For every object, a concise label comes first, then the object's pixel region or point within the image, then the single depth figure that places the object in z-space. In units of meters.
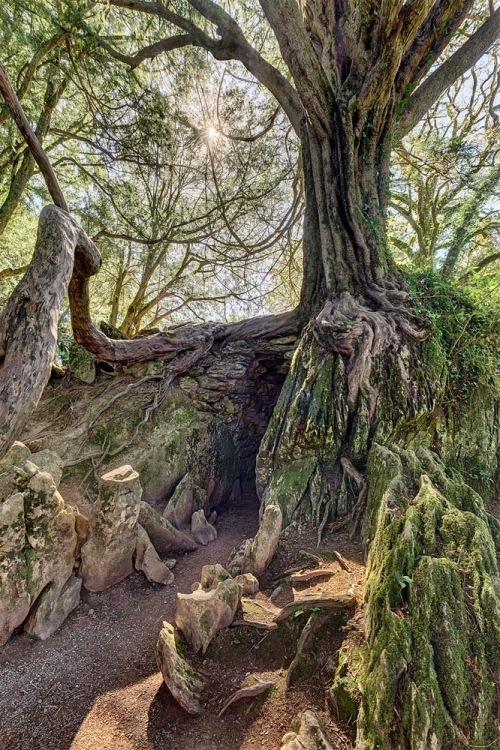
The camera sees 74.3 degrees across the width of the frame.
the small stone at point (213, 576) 2.26
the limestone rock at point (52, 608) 2.14
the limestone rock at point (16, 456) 2.79
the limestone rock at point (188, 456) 3.92
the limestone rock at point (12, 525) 2.12
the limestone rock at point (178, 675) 1.68
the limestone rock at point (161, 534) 3.00
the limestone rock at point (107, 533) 2.46
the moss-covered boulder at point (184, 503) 3.59
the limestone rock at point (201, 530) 3.43
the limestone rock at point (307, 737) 1.36
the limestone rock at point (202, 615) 1.99
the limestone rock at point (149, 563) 2.71
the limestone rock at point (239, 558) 2.65
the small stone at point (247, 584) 2.41
